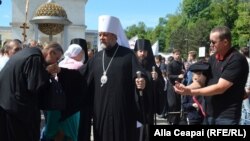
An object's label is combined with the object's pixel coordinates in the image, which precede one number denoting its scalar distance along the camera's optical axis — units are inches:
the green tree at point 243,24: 2162.9
